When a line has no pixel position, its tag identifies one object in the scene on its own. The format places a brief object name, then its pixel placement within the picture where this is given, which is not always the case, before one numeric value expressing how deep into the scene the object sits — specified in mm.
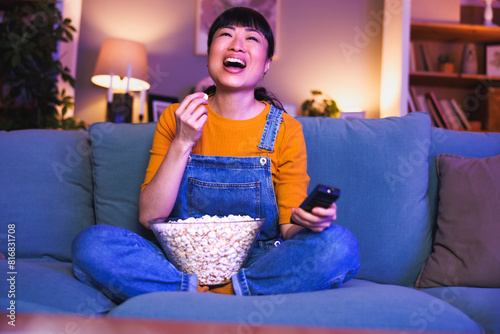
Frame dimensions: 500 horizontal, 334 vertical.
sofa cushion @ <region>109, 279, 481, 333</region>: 775
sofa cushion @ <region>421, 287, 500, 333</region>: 950
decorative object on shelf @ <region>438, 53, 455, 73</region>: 3451
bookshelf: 3391
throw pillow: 1207
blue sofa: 1325
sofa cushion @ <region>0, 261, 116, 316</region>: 851
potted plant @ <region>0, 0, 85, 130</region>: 2566
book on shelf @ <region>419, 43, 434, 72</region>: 3500
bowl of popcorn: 953
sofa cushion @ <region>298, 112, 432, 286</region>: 1320
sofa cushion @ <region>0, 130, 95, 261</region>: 1350
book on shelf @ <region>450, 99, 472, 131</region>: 3410
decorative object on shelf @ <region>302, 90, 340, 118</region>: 3355
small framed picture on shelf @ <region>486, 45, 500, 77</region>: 3475
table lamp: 2861
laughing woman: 952
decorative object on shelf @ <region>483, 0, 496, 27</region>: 3395
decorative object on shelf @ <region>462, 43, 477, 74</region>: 3455
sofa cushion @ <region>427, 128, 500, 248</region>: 1447
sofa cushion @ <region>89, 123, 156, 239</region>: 1376
